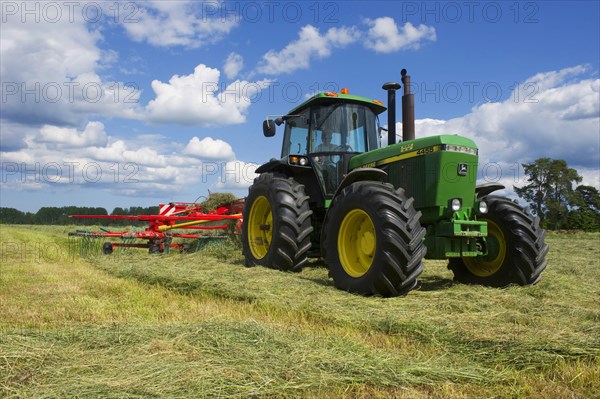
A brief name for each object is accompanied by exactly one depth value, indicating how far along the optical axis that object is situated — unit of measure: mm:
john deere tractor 5082
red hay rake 10016
